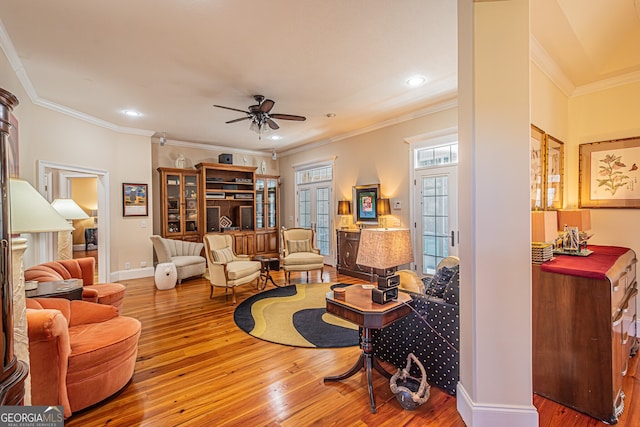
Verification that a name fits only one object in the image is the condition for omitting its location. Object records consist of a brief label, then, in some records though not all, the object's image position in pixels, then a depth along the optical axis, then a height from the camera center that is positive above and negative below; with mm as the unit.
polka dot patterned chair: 2029 -933
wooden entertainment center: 6246 +207
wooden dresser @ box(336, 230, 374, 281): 5367 -859
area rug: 2990 -1311
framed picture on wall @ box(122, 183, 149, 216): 5473 +286
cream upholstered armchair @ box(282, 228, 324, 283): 5117 -764
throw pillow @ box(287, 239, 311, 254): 5570 -650
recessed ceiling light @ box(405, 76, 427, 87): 3502 +1637
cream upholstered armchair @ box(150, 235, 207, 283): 5266 -812
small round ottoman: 4832 -1050
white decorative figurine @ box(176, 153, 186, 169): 6312 +1156
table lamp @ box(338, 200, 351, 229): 5961 +67
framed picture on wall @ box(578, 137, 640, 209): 2887 +376
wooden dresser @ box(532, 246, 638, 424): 1792 -833
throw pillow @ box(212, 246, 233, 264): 4508 -674
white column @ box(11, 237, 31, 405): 1294 -410
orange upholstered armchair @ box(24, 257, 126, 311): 2637 -631
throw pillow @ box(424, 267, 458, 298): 2286 -590
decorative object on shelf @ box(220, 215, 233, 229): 6938 -207
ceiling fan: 3729 +1338
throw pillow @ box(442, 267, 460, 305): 2032 -577
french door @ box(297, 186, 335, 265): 6684 +8
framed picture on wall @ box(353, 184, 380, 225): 5461 +178
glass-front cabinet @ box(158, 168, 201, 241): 6098 +223
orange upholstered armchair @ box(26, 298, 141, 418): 1707 -911
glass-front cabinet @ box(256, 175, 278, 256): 7363 -66
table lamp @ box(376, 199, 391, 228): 5176 +66
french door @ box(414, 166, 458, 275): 4379 -79
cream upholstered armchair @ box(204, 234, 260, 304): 4195 -809
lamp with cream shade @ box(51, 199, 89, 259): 3883 -25
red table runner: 1844 -392
